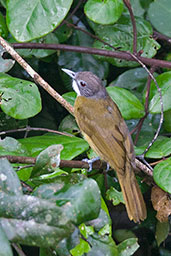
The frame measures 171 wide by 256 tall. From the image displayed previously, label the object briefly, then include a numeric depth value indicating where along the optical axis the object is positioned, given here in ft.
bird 15.25
